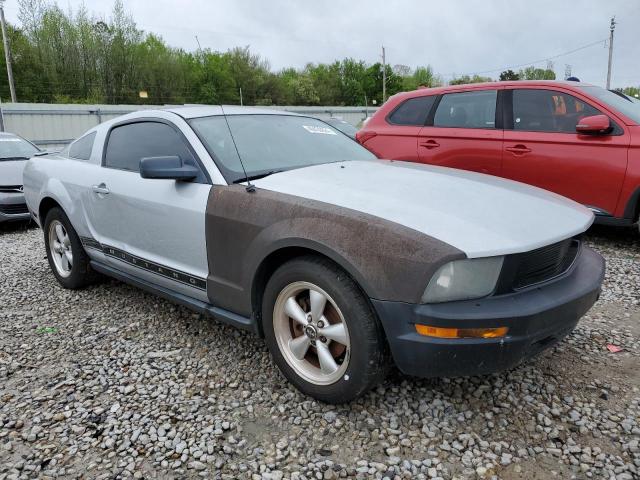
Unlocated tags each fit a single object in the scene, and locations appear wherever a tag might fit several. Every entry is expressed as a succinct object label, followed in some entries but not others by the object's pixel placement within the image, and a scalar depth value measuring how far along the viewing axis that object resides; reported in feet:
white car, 24.06
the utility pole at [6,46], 100.34
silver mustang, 6.84
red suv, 15.42
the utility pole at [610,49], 146.41
